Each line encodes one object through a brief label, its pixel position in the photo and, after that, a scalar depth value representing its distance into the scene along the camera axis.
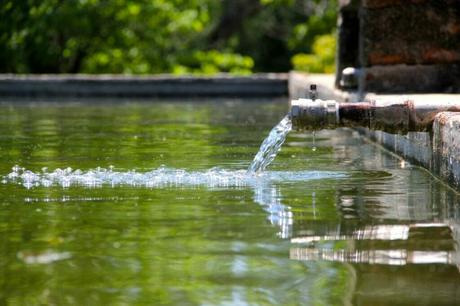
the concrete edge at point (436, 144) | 7.39
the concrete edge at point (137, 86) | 21.86
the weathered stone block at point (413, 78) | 13.45
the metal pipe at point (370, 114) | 8.32
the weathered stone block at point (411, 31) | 13.24
